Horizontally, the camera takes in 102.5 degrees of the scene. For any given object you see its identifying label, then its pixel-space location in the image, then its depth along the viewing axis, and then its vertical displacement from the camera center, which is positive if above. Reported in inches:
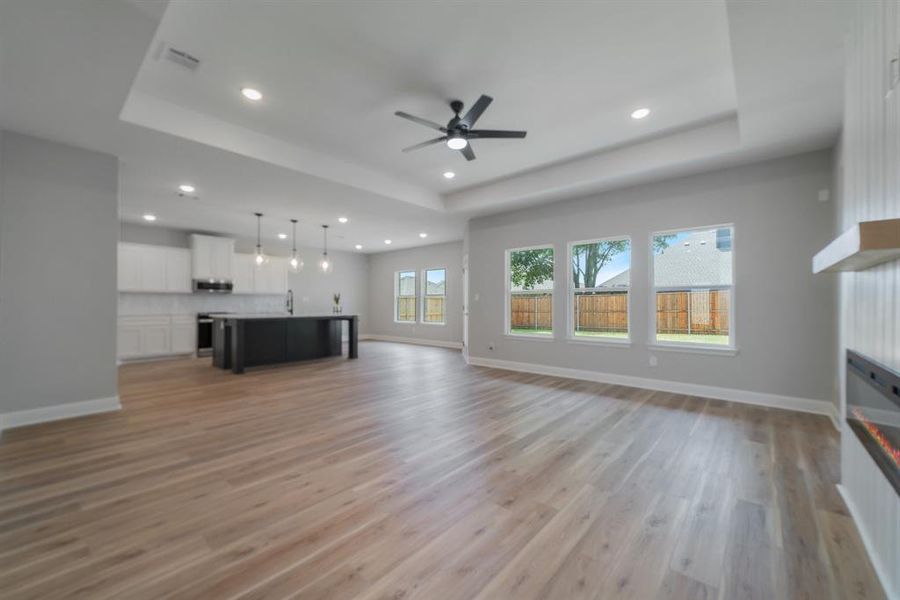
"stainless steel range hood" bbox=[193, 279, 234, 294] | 303.1 +10.5
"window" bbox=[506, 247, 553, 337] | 235.9 +6.0
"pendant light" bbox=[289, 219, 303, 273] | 264.0 +26.2
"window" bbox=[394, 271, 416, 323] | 412.2 +2.5
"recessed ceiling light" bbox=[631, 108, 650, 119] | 138.0 +72.5
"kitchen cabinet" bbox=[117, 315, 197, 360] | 269.9 -29.5
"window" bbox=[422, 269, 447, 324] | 382.9 +3.6
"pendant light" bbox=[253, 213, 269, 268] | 244.4 +28.2
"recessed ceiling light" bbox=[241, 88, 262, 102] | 123.8 +71.1
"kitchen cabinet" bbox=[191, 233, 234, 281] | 302.8 +35.4
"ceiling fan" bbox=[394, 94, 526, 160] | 119.5 +58.8
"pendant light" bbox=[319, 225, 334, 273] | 280.8 +26.6
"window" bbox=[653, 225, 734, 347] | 172.9 +7.4
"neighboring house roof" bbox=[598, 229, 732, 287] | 174.1 +18.8
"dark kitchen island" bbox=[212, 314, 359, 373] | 233.0 -28.5
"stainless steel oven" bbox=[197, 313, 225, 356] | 305.0 -29.3
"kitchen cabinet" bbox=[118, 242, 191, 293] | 269.0 +23.0
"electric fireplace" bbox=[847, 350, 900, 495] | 52.1 -18.7
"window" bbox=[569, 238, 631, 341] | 204.1 +6.9
